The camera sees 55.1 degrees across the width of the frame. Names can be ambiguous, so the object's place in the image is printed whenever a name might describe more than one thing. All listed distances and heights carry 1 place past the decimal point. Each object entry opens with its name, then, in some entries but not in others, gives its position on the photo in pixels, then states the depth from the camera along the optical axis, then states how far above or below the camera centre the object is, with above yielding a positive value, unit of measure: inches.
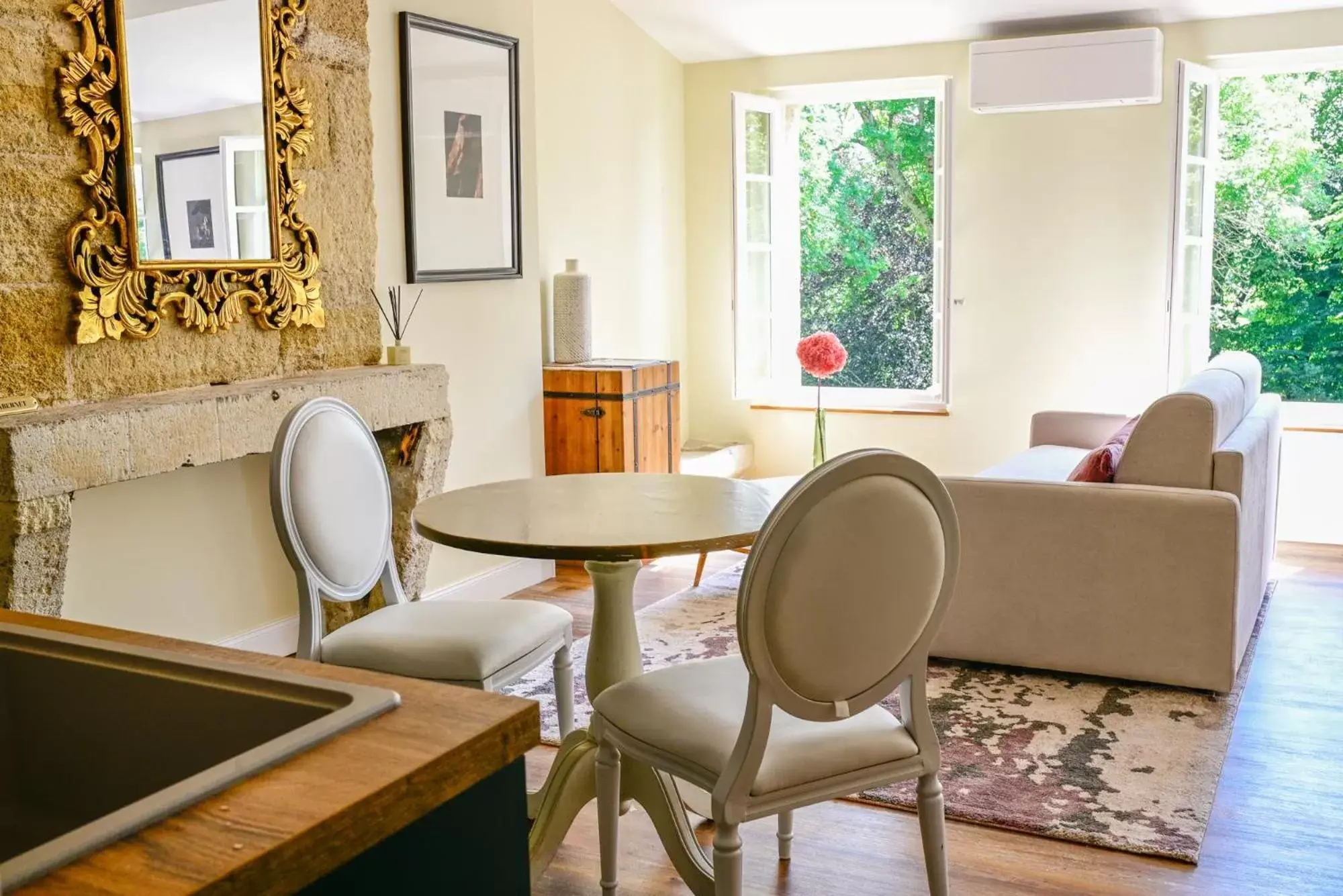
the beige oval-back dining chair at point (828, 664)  73.9 -21.2
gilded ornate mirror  123.6 +15.5
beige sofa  135.6 -27.1
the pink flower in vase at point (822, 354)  193.9 -6.6
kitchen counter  32.3 -13.7
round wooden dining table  90.0 -15.8
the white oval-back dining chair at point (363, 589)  101.7 -22.6
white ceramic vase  205.2 -0.1
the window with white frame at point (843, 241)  248.2 +13.8
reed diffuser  159.6 -1.1
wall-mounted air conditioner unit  212.7 +39.9
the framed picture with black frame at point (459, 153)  166.4 +21.8
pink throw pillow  141.5 -17.4
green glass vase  185.8 -18.9
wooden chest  197.0 -16.1
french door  209.5 +14.6
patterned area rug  108.0 -42.2
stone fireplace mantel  108.5 -12.2
